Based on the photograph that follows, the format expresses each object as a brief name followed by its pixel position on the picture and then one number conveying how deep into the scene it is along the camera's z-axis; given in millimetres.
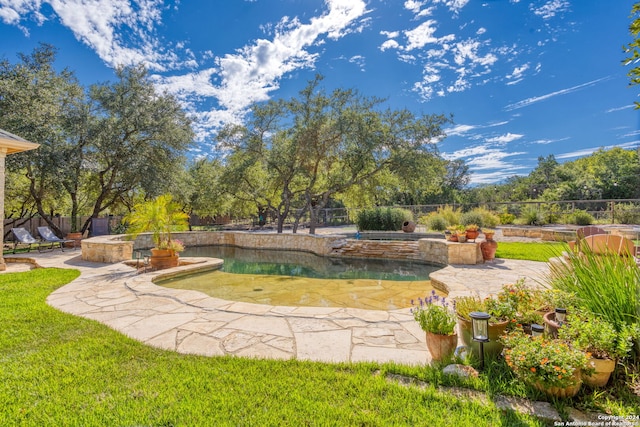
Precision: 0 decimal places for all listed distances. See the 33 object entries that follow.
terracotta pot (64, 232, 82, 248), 10701
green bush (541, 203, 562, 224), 13898
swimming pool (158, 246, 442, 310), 4988
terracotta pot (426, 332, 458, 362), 2346
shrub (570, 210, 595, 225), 12670
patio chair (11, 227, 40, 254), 9102
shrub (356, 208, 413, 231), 13945
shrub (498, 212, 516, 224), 15203
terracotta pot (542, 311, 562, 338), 2285
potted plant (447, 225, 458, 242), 7374
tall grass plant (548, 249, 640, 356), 2129
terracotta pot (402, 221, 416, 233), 12922
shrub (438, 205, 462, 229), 13141
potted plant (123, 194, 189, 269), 6758
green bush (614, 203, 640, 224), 12216
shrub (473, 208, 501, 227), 13852
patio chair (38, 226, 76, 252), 9390
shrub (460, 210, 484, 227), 13133
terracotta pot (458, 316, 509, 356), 2355
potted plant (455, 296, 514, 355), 2363
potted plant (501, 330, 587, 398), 1771
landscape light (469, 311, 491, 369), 2176
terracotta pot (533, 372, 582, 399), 1820
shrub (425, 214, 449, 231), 13008
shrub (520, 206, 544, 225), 13884
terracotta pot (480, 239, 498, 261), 6926
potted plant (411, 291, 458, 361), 2348
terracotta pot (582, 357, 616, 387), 1856
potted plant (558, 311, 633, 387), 1864
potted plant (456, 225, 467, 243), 7227
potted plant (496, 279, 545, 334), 2539
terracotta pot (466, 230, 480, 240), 7316
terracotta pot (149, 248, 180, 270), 6727
